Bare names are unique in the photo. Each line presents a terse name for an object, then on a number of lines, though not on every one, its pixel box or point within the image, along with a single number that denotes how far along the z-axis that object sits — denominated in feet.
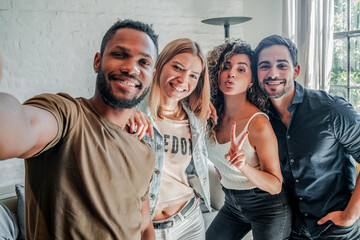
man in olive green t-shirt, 2.22
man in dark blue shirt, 4.82
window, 11.25
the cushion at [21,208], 6.81
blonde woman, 4.60
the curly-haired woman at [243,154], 4.77
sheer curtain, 11.07
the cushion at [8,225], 6.23
